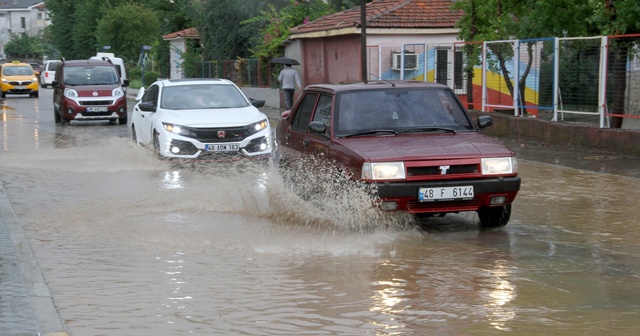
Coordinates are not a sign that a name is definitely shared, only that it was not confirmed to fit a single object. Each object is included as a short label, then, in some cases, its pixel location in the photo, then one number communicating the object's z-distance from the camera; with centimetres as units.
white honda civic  1470
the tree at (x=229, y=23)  4716
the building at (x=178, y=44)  5903
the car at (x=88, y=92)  2617
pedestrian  3041
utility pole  2611
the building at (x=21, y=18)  15000
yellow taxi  4947
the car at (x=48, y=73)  6531
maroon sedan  908
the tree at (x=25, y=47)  12800
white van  5328
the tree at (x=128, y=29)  7256
